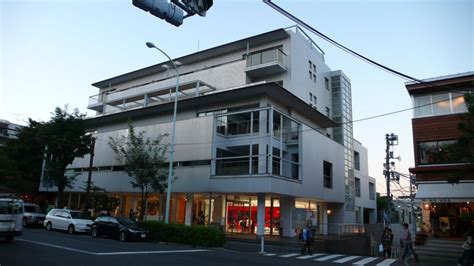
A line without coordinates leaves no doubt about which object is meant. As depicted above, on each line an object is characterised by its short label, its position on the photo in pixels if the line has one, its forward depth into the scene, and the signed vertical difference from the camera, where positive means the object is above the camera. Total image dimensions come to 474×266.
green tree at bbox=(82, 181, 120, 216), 31.19 +0.38
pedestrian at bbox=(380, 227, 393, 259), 23.28 -1.63
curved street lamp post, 22.74 +1.03
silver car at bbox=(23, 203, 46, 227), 27.66 -0.85
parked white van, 15.69 -0.56
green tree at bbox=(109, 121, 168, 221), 27.25 +3.04
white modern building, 28.03 +6.21
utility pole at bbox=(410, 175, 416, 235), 42.70 +4.22
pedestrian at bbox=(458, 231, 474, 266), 14.32 -1.26
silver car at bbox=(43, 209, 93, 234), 24.95 -1.03
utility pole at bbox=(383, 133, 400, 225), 35.48 +6.70
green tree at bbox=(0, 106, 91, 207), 33.62 +5.53
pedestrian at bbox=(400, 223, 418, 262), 17.27 -1.23
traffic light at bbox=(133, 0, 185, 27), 5.91 +3.24
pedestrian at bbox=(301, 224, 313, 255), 19.41 -1.36
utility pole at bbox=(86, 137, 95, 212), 29.86 +2.00
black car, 21.92 -1.29
